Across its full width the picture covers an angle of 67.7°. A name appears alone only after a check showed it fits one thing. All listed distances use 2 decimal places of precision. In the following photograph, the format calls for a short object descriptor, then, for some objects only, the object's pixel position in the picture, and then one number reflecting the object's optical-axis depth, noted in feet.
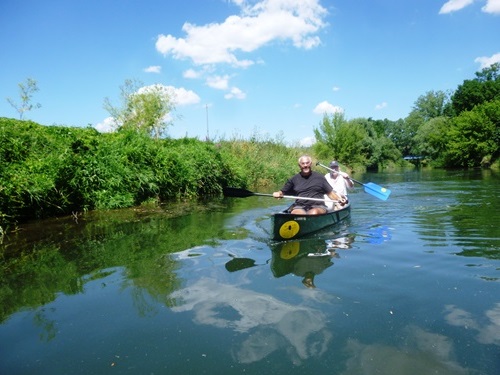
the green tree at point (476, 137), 141.08
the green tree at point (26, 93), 76.07
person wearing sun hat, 31.17
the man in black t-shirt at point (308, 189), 24.29
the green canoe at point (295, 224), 20.38
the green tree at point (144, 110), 106.42
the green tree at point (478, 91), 167.32
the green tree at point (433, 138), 174.37
